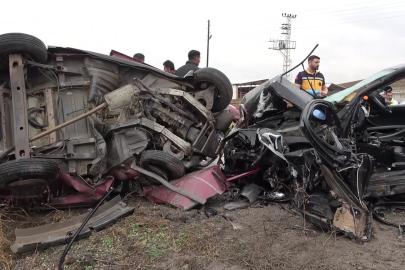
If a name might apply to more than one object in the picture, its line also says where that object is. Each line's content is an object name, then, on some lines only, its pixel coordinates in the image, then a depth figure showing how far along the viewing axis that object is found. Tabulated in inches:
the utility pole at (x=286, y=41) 1631.2
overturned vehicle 148.8
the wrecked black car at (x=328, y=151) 123.3
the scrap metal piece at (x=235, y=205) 156.9
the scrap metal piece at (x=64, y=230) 118.9
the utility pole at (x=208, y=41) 1185.5
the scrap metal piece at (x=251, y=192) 163.5
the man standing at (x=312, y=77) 233.8
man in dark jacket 240.1
